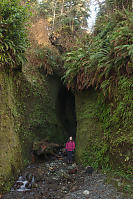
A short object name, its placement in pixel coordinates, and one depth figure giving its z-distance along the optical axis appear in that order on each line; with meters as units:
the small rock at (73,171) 7.21
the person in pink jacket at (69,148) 8.82
